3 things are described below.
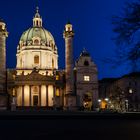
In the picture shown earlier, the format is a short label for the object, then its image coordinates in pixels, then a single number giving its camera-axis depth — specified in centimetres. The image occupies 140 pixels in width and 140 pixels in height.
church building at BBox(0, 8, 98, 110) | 5546
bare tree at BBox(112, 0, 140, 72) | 1199
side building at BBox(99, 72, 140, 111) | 5683
